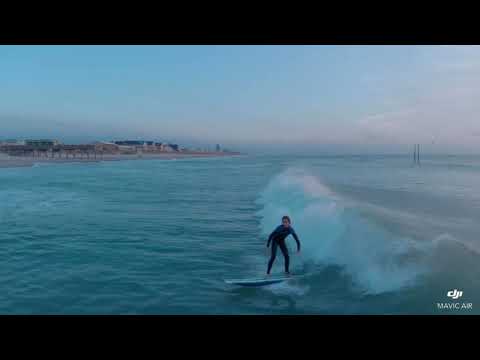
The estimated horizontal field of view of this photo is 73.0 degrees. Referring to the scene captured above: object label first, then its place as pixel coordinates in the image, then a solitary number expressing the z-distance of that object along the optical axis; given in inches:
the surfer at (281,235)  358.0
